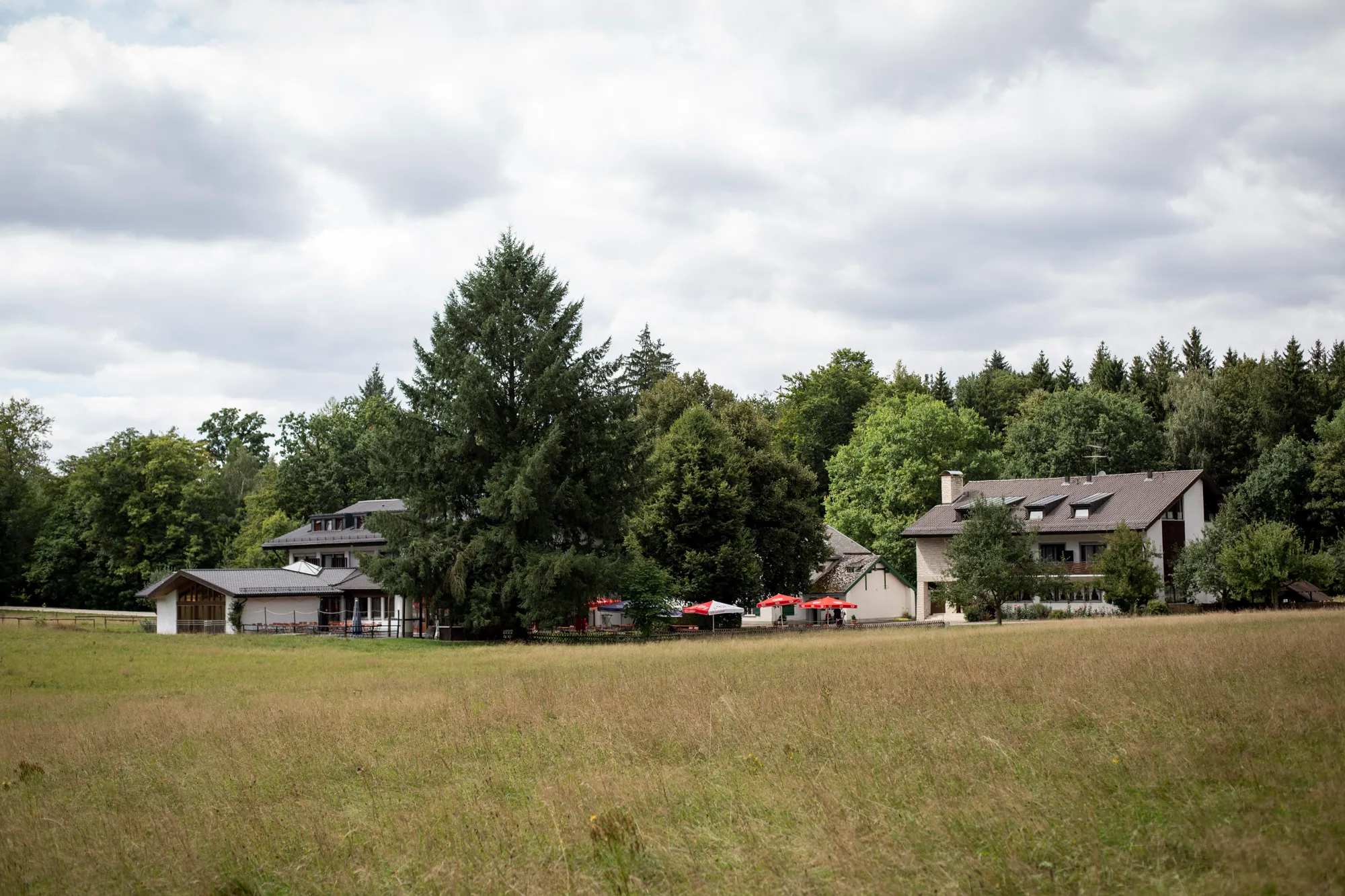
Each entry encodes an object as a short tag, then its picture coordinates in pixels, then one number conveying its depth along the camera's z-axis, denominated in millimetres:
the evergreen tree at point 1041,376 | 105188
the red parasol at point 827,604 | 66500
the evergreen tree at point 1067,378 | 104688
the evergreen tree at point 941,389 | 111562
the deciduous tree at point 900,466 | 81375
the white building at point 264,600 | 66438
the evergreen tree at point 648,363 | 113750
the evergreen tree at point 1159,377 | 91438
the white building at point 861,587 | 75125
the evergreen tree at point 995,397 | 106062
